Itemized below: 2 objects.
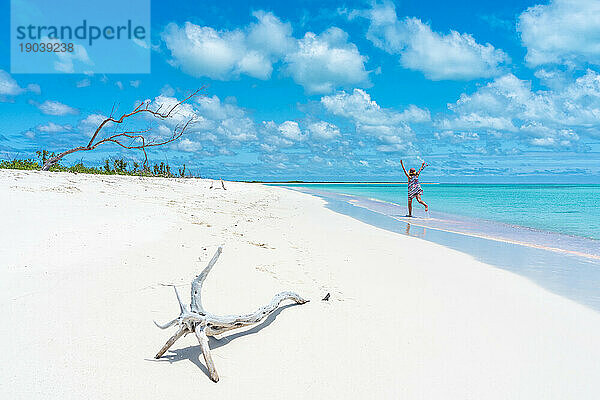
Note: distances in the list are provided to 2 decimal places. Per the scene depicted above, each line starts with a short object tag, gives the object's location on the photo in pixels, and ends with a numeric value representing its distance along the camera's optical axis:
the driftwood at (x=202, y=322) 2.62
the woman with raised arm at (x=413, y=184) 16.72
